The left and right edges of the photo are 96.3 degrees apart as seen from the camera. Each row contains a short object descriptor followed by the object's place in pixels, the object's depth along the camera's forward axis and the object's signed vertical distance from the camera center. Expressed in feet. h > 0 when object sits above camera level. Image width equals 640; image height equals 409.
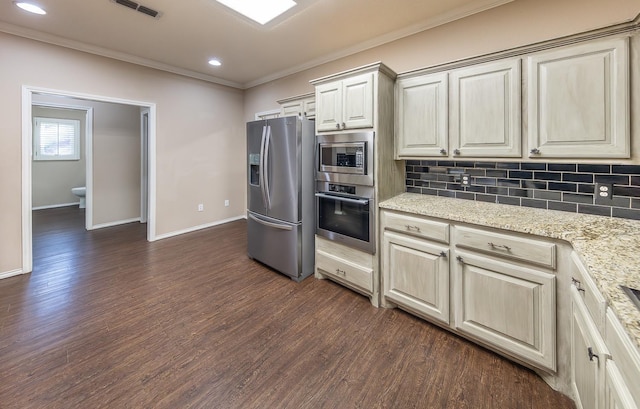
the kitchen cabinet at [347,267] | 8.37 -1.96
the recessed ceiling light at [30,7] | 8.48 +6.00
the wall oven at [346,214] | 8.20 -0.29
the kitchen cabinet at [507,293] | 5.30 -1.79
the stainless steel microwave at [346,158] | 8.07 +1.42
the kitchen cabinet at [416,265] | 6.77 -1.52
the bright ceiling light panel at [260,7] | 8.12 +5.83
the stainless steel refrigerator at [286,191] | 9.59 +0.50
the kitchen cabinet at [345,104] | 8.06 +3.05
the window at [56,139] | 21.24 +5.12
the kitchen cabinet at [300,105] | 12.35 +4.49
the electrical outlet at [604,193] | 6.16 +0.24
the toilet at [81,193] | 21.68 +0.92
